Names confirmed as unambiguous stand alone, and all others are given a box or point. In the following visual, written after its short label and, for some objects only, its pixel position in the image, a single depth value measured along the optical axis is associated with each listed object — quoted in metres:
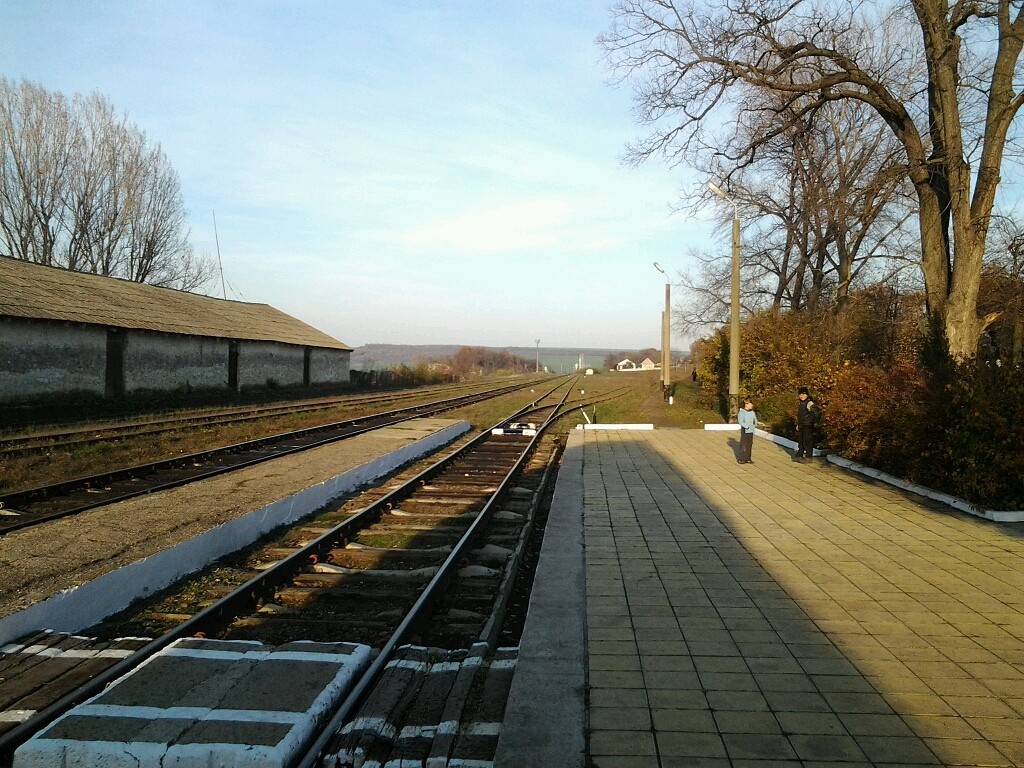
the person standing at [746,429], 13.84
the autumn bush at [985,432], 8.86
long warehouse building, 21.77
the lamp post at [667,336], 37.30
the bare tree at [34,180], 38.00
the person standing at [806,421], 13.86
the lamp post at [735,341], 20.69
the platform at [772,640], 3.75
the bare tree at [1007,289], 24.94
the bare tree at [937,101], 11.97
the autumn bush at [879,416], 10.88
